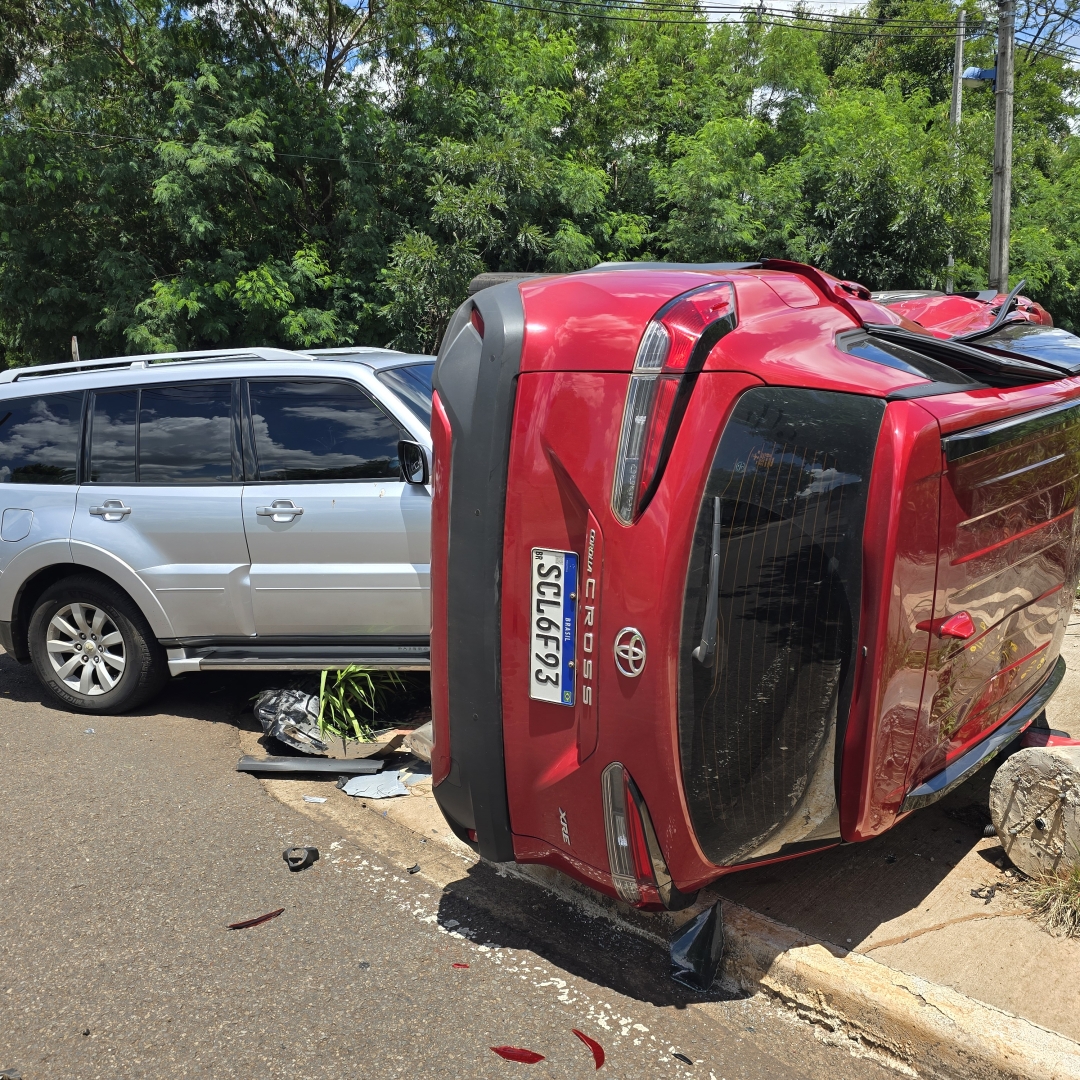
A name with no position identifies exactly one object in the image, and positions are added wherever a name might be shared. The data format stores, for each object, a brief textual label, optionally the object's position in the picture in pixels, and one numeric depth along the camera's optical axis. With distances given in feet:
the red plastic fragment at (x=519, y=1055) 9.78
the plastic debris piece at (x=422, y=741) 16.20
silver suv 17.57
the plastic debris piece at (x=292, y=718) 17.46
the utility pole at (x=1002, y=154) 46.47
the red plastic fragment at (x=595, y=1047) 9.80
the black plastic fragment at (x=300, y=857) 13.78
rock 11.44
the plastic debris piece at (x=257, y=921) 12.26
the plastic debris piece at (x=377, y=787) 16.01
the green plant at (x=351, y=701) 17.61
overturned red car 9.48
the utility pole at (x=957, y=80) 75.46
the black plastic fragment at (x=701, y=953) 11.02
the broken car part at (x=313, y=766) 16.72
